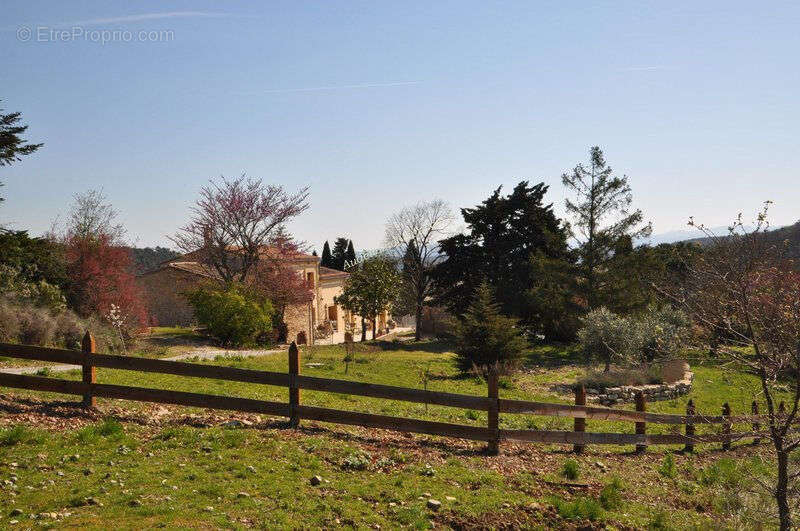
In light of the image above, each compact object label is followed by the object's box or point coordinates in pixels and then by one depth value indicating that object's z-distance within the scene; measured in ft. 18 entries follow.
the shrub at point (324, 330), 145.79
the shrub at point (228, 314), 88.89
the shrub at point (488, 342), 70.03
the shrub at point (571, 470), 28.09
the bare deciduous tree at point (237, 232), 110.63
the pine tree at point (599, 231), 110.32
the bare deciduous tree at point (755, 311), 20.98
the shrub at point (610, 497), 24.94
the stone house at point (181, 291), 112.68
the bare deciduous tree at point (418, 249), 153.99
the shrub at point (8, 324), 61.31
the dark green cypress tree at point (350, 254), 235.81
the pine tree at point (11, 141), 57.57
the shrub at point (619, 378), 64.64
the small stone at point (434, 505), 22.09
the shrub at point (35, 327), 64.34
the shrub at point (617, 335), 75.31
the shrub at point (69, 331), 68.74
